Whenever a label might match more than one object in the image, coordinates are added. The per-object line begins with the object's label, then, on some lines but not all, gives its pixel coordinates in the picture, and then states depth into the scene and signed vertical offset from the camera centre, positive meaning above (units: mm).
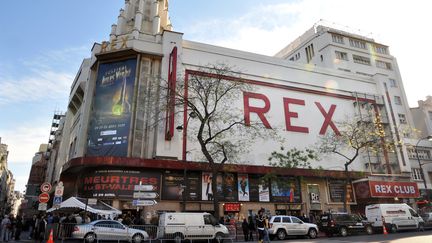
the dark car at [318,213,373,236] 23000 +35
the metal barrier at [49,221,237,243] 17328 -339
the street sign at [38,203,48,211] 15434 +1058
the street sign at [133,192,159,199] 18603 +1864
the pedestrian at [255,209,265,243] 16766 +20
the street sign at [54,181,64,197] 16328 +1880
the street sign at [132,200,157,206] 17166 +1336
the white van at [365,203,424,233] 24981 +562
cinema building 27969 +9915
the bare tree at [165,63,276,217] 29844 +10174
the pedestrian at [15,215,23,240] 21005 +37
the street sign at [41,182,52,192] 16233 +2090
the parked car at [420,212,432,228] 27434 +411
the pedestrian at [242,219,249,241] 21031 -295
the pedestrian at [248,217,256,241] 21044 -37
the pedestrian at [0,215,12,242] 19312 +73
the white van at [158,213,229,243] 17828 -60
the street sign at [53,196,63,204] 16289 +1408
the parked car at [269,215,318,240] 21250 -172
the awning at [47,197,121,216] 20695 +1372
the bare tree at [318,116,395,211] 34281 +9638
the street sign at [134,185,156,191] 17292 +2120
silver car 17297 -283
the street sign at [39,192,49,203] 15575 +1455
